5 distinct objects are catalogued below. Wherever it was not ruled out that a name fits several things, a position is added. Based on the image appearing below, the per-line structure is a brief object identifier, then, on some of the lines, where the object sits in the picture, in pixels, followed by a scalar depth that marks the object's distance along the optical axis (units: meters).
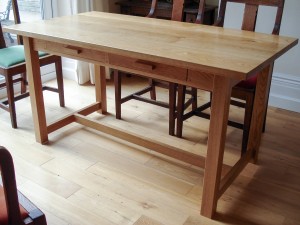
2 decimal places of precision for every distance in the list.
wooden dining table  1.55
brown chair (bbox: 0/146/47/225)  0.86
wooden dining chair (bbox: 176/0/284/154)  2.16
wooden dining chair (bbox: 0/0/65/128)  2.52
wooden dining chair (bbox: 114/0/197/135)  2.47
